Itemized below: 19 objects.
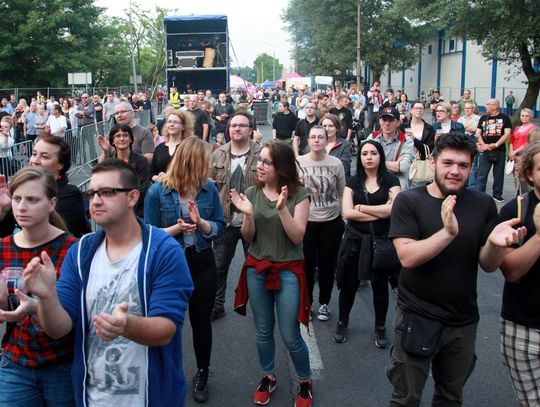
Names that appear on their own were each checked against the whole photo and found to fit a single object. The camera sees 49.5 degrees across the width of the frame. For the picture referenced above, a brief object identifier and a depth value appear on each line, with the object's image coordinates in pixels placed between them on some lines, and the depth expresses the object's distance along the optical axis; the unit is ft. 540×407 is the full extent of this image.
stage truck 73.26
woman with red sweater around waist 12.88
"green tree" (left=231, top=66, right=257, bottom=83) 478.55
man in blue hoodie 7.90
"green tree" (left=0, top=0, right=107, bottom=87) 124.98
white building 117.29
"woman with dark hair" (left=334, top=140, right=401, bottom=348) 16.22
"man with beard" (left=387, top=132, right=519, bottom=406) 9.75
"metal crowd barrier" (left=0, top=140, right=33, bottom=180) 36.29
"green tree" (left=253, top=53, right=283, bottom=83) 488.02
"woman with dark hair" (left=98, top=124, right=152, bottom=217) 17.56
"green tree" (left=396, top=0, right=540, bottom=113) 72.64
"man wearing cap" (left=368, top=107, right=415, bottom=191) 21.30
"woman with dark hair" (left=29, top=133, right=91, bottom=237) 12.41
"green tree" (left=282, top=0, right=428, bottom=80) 152.76
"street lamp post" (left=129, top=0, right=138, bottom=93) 125.23
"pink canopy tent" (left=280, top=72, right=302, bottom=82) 163.43
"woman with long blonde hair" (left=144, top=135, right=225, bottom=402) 13.26
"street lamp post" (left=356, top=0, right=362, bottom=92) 134.81
